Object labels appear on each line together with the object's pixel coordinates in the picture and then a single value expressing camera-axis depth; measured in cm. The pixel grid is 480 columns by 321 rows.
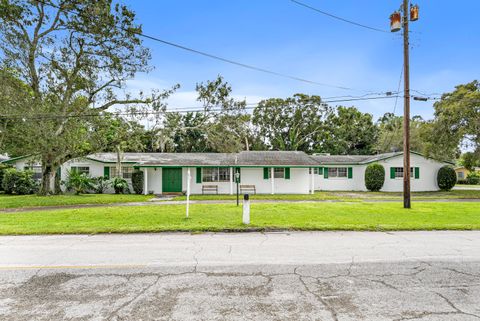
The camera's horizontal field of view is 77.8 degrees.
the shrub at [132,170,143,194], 2212
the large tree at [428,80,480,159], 2147
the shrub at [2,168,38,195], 2133
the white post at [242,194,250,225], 916
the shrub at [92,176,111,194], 2196
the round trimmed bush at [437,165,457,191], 2488
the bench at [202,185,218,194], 2241
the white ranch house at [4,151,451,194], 2216
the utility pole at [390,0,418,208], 1352
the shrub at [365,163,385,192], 2505
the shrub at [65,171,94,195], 2062
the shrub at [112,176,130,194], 2165
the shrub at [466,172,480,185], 4222
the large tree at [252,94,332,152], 4428
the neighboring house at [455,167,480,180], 5244
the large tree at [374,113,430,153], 4253
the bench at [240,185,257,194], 2256
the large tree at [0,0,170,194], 1641
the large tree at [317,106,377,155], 4412
